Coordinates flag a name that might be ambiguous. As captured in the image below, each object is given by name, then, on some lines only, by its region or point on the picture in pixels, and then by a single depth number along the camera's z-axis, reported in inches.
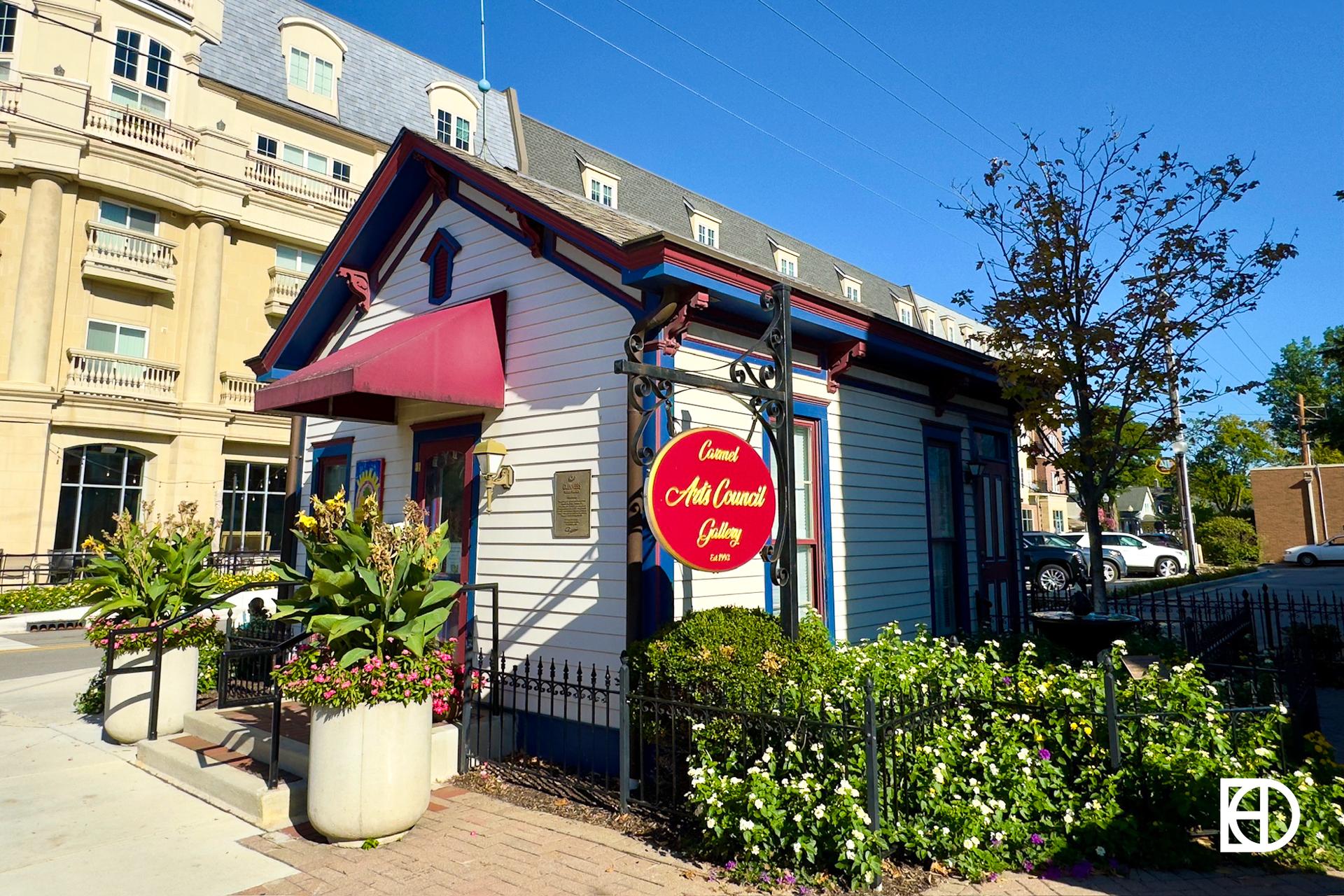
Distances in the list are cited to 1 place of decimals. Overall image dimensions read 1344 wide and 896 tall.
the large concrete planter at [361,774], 204.8
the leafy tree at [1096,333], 418.9
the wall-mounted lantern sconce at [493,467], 315.6
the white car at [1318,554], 1343.5
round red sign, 211.2
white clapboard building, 280.7
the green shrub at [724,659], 216.7
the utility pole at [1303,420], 1636.1
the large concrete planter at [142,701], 302.7
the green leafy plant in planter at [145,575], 305.6
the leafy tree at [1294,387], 2253.9
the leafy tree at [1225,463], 1987.0
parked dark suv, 882.1
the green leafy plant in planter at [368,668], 205.6
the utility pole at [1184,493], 1029.2
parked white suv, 1154.0
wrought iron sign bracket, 230.1
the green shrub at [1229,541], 1355.8
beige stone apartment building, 872.9
